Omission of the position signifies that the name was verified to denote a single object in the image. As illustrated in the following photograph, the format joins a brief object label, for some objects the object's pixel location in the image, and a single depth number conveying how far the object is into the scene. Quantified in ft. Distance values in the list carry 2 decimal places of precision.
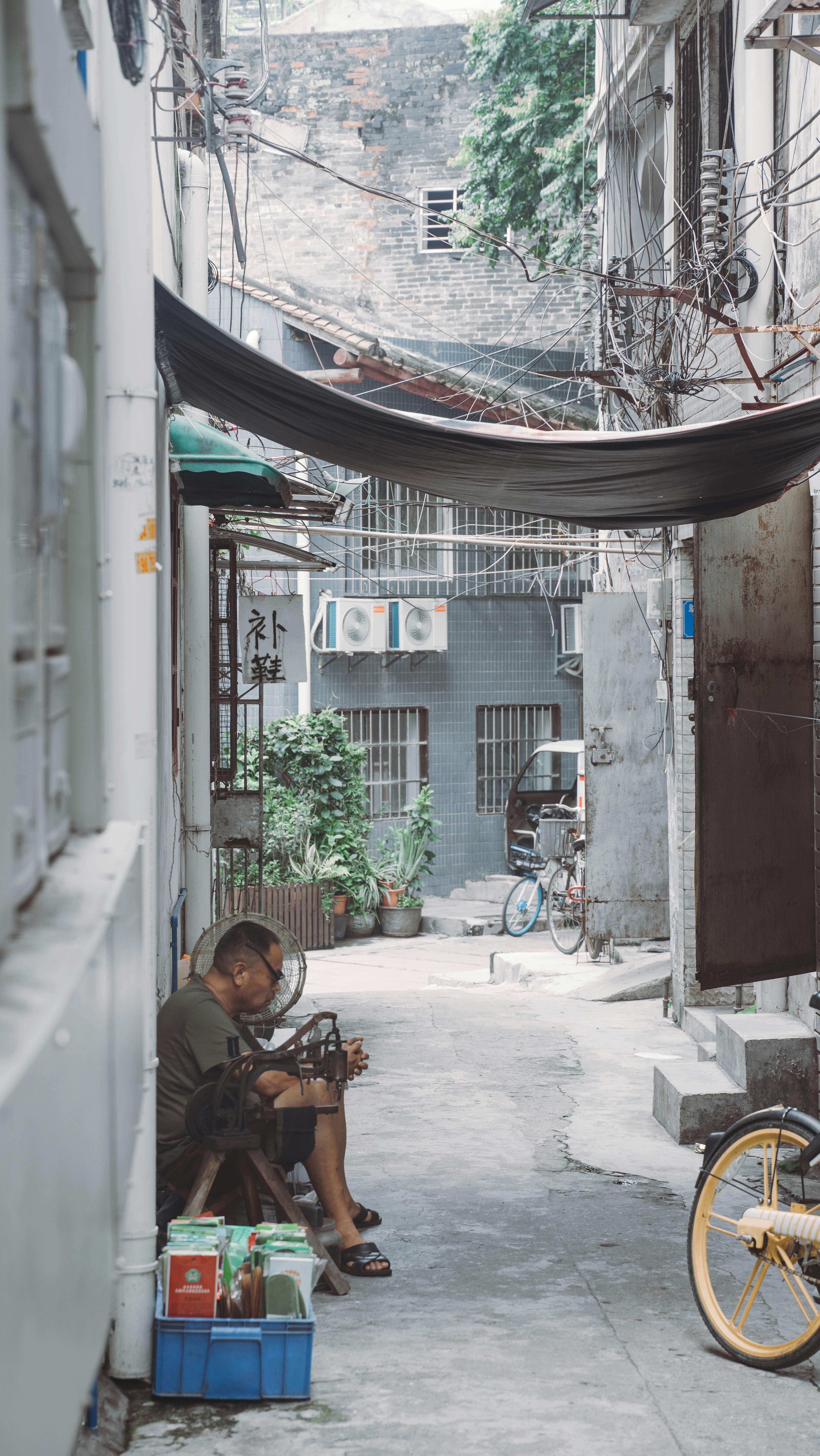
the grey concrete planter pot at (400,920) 55.01
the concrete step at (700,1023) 29.91
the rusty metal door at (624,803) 40.93
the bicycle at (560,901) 45.16
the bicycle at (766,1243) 13.73
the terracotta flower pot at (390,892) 55.42
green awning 21.47
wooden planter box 49.24
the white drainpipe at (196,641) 27.53
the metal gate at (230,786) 30.58
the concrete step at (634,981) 36.63
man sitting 15.43
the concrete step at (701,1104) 22.48
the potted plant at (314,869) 52.26
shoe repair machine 14.89
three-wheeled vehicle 60.49
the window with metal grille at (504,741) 65.72
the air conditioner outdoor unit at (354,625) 59.21
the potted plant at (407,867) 55.16
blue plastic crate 12.42
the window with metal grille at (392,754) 63.05
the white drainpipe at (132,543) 11.42
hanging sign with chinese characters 34.12
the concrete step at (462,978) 42.91
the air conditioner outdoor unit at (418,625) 60.54
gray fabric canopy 16.65
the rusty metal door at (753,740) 22.68
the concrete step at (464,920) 55.67
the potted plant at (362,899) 54.70
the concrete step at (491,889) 61.93
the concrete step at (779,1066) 21.71
